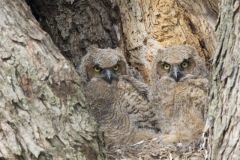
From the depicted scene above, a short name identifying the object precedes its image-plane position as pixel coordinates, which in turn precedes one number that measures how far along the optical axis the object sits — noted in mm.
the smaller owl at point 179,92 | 8836
